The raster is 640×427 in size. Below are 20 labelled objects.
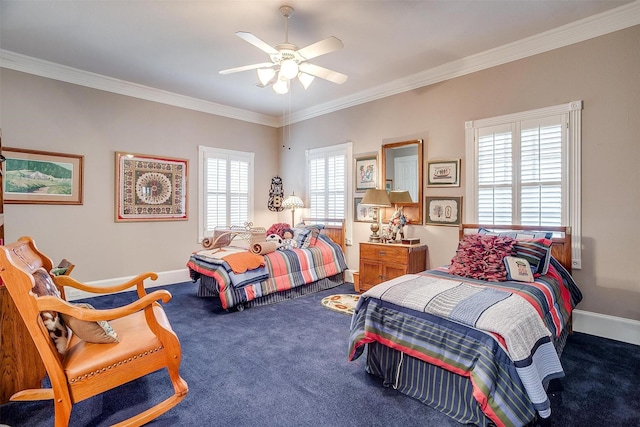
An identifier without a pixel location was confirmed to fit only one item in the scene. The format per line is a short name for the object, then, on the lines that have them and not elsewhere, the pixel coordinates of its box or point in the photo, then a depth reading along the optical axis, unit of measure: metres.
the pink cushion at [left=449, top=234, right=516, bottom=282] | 2.73
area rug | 3.83
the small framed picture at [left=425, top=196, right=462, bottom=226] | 4.02
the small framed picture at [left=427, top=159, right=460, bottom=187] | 4.02
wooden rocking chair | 1.53
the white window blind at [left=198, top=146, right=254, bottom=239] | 5.48
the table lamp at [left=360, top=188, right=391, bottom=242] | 4.38
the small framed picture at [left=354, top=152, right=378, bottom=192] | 4.91
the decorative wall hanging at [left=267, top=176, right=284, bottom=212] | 6.37
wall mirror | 4.37
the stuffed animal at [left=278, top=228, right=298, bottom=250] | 4.64
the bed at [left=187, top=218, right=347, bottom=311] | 3.73
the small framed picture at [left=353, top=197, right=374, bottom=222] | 4.98
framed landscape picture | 3.81
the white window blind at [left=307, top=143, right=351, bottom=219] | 5.33
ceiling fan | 2.57
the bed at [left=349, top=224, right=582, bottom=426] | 1.67
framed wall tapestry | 4.66
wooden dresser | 4.03
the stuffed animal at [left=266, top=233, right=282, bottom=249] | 4.69
